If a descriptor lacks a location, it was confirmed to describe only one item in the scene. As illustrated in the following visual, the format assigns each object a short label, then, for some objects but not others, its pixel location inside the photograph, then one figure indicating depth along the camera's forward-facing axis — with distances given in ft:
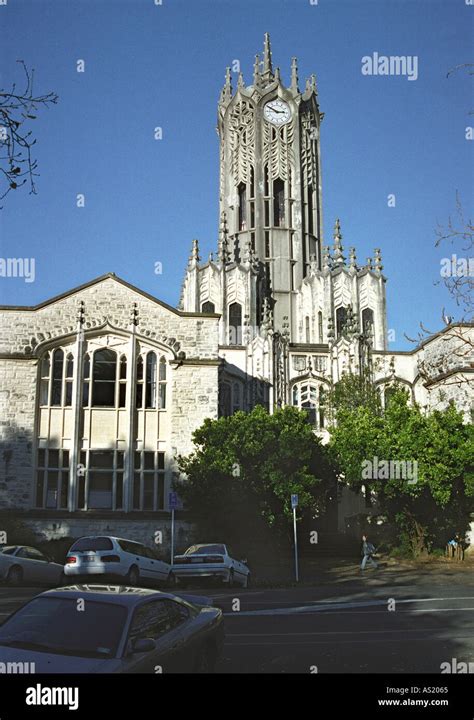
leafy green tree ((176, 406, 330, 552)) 100.78
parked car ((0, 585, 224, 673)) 23.03
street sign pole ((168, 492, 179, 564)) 84.62
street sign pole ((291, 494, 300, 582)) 84.12
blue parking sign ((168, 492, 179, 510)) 84.64
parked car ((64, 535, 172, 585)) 68.44
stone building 107.55
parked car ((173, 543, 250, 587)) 71.87
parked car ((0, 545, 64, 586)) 74.64
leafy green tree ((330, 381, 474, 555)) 103.91
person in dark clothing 94.57
